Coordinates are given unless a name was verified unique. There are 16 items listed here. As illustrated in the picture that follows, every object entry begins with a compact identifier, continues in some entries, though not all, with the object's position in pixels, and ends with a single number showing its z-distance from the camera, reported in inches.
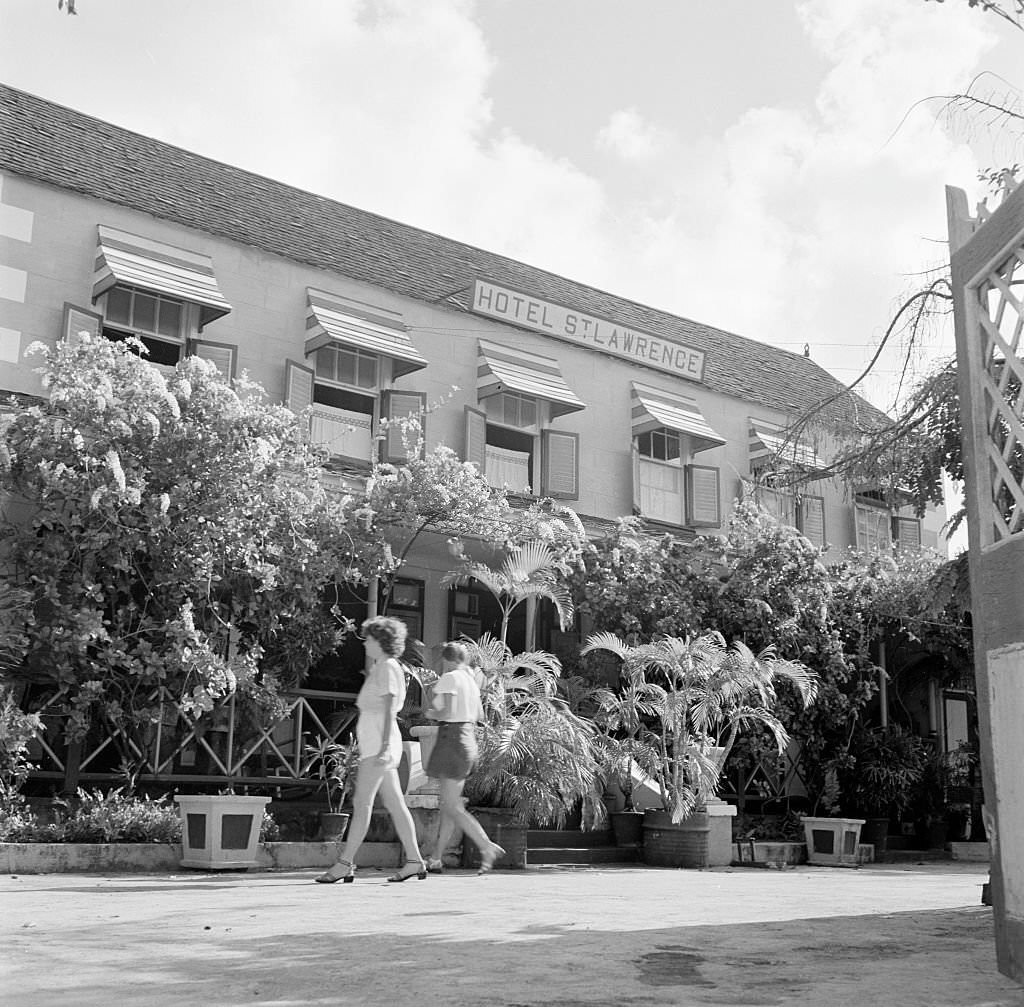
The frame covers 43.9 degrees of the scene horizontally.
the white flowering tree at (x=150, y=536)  407.8
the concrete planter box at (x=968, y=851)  589.9
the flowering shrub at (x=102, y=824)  361.4
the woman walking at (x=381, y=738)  287.6
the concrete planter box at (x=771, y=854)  494.0
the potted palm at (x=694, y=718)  464.8
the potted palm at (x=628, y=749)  464.4
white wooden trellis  170.2
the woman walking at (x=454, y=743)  303.9
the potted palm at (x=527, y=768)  408.5
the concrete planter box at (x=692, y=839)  462.0
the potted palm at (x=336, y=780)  398.0
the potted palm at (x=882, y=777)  587.2
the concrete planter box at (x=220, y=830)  355.6
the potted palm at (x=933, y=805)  618.8
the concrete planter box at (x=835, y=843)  516.4
